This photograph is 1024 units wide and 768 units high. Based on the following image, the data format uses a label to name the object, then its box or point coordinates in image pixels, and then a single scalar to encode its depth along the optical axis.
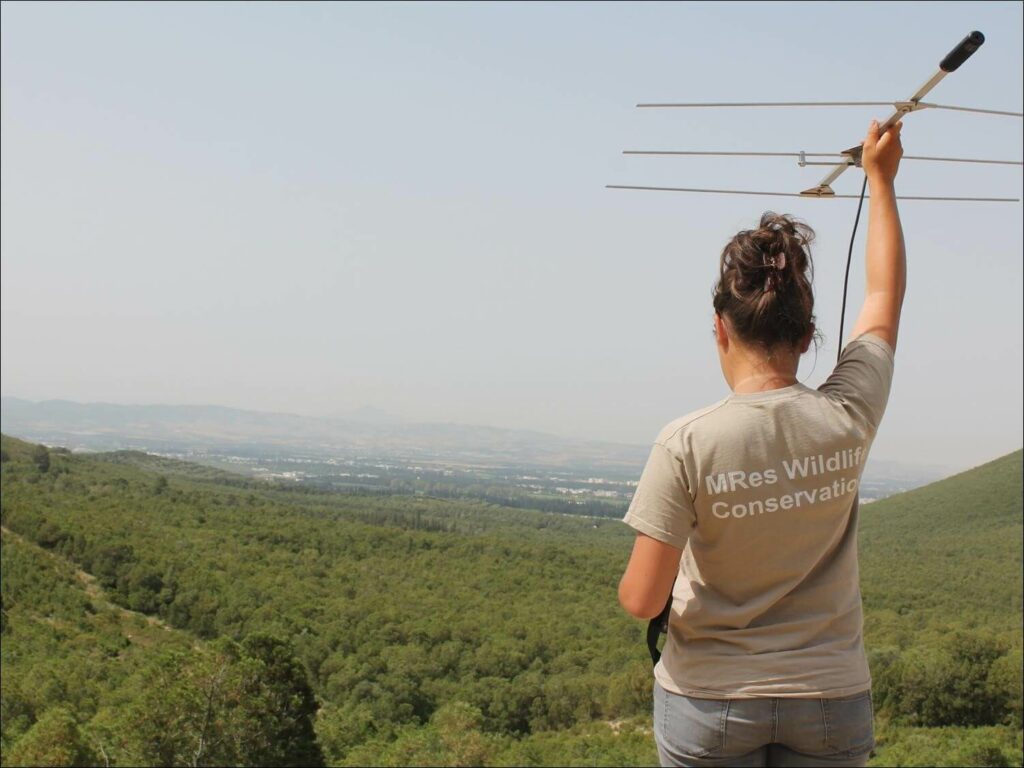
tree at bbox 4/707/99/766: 19.05
